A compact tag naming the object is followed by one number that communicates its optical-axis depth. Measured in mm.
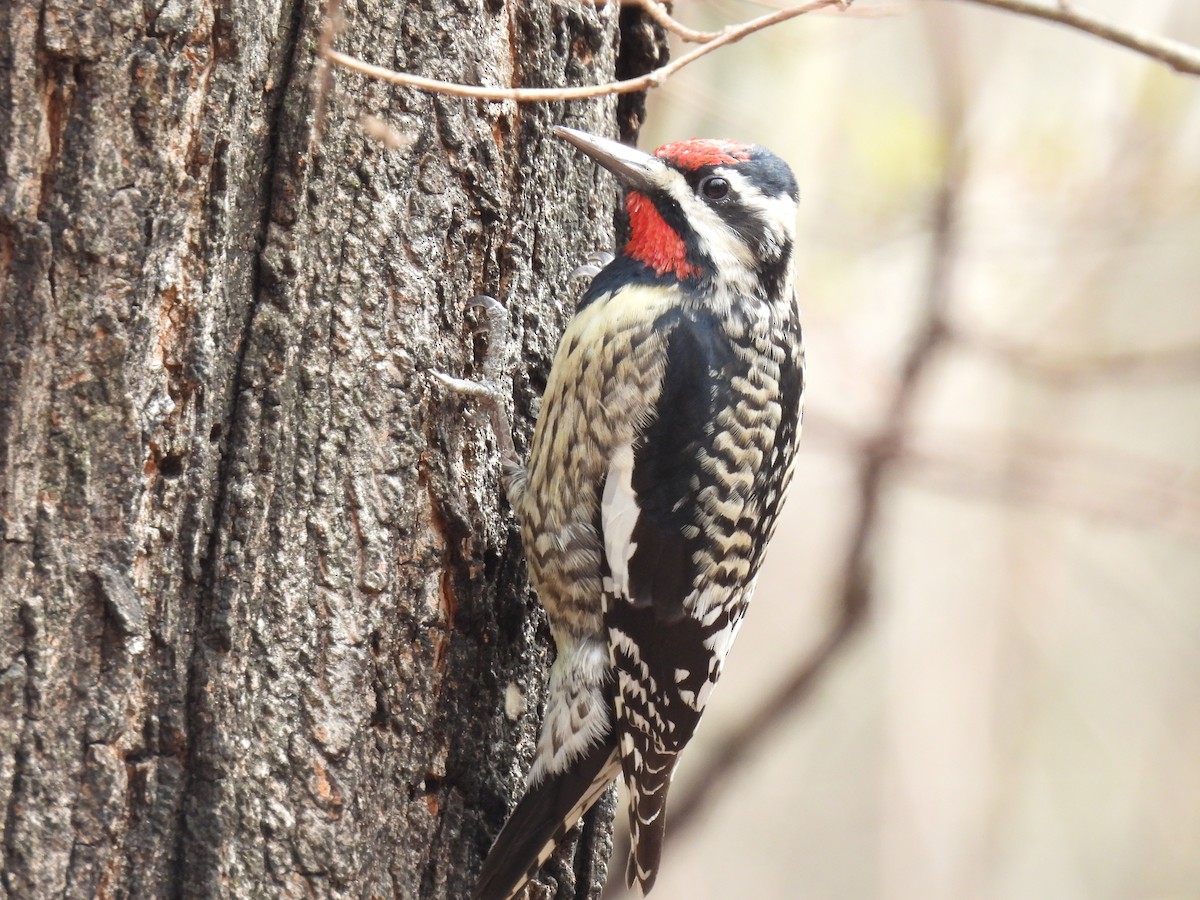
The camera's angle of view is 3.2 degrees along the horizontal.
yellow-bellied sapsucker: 4761
